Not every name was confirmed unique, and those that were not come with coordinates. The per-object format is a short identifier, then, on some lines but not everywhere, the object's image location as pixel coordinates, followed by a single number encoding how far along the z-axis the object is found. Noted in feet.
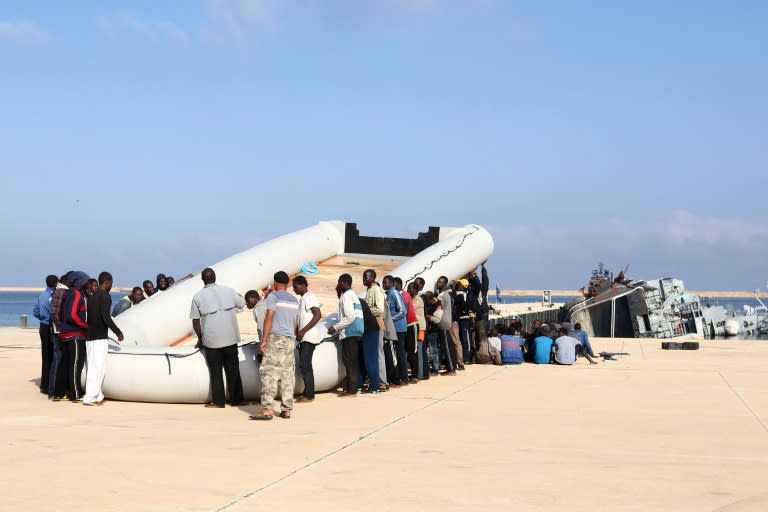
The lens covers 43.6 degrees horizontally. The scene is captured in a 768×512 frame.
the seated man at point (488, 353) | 54.13
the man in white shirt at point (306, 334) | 33.83
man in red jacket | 34.71
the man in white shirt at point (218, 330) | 33.50
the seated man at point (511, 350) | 54.34
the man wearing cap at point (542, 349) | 55.42
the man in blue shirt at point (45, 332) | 38.45
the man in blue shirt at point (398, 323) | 41.04
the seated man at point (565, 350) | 55.16
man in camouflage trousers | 31.40
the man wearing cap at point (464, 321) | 49.85
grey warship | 148.56
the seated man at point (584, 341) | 57.40
